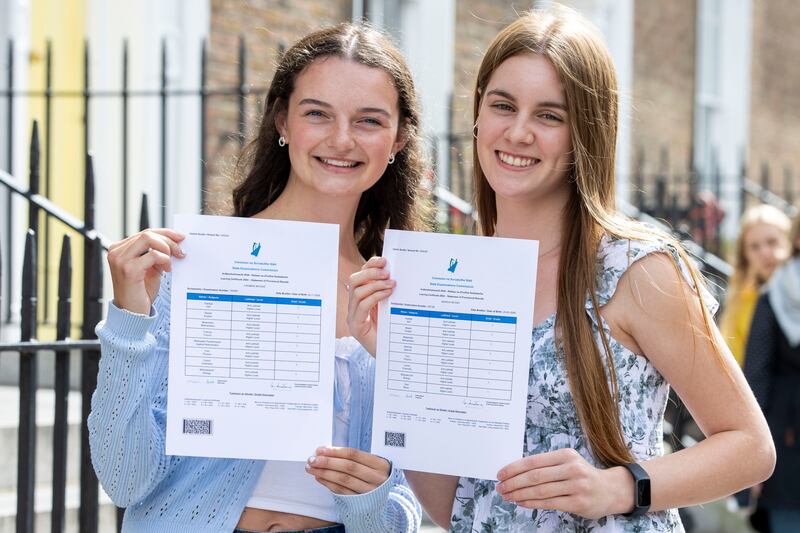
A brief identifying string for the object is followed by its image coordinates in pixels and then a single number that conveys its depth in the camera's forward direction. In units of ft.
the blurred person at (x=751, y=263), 22.26
